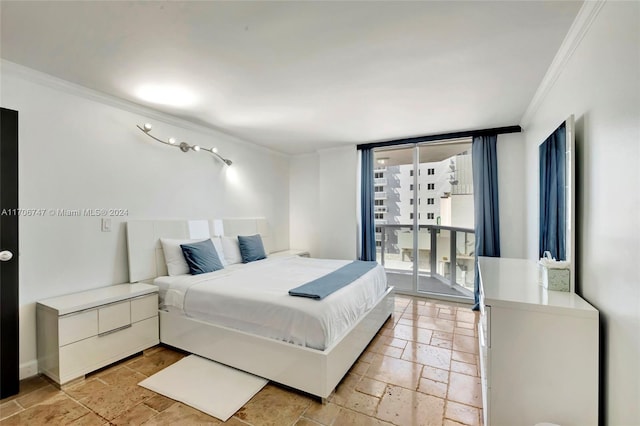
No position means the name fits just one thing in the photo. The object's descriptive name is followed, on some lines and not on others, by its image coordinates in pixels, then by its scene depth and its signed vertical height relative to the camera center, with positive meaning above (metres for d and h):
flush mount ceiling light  2.62 +1.16
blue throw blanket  2.32 -0.66
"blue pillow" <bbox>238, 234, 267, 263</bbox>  3.96 -0.51
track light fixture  3.11 +0.87
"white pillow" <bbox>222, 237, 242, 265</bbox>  3.81 -0.50
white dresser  1.40 -0.77
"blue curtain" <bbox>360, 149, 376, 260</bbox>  4.79 +0.02
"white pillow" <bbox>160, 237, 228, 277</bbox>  3.14 -0.48
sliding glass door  4.36 -0.09
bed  2.09 -0.88
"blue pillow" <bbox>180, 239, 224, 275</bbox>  3.17 -0.51
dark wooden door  2.09 -0.29
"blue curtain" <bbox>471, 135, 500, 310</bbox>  3.91 +0.18
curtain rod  3.87 +1.12
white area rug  2.00 -1.34
